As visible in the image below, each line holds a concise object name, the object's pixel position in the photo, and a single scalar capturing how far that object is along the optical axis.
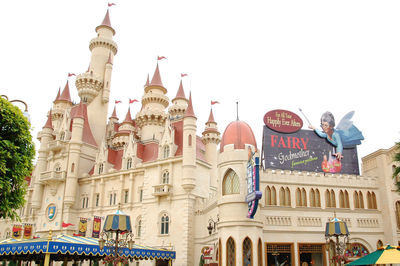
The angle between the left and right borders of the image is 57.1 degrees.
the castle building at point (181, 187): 28.20
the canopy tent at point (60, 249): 22.02
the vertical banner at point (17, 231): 45.81
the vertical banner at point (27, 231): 47.24
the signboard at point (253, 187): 24.81
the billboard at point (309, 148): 31.45
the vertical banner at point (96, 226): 40.72
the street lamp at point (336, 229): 22.34
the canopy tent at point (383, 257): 18.62
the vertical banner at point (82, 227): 40.56
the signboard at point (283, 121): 32.34
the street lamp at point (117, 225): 20.22
